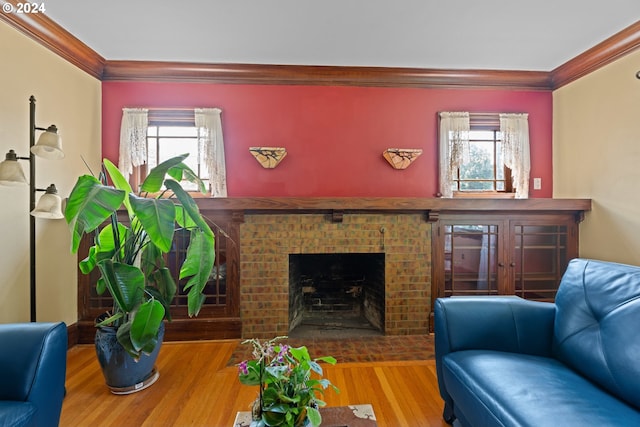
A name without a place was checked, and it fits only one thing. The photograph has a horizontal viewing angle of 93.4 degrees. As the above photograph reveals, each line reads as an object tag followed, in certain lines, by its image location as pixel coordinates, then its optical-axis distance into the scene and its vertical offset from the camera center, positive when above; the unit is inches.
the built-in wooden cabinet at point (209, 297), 106.2 -30.1
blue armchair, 48.0 -26.6
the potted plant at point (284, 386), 38.7 -23.7
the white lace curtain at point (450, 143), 122.0 +28.5
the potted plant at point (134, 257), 61.7 -11.4
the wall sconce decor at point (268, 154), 116.0 +22.8
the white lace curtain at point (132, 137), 115.2 +29.1
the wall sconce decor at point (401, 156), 118.7 +22.7
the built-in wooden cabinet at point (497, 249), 113.9 -13.8
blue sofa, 43.7 -26.9
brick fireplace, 109.3 -15.2
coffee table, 43.4 -30.4
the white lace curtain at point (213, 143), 117.3 +27.2
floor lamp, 68.4 +8.3
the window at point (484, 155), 122.3 +24.4
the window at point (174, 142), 115.8 +28.0
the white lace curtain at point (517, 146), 123.8 +27.7
